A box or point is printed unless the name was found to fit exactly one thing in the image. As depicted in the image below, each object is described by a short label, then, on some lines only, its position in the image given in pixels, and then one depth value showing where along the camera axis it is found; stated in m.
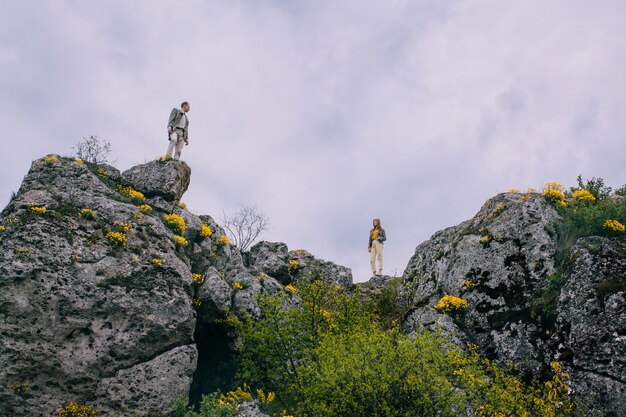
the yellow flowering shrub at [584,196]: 21.83
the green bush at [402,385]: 12.51
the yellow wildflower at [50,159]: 22.68
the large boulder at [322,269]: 31.59
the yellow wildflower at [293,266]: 31.54
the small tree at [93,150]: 34.52
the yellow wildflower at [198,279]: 21.80
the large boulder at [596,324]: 13.38
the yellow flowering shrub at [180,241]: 22.11
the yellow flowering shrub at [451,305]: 19.33
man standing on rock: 26.46
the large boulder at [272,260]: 29.69
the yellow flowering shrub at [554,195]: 22.03
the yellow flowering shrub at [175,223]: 23.25
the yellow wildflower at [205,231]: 24.62
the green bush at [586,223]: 18.70
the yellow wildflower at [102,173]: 24.60
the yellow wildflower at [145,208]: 23.02
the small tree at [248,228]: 47.25
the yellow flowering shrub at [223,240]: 26.06
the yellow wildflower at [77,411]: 15.67
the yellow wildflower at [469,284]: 20.00
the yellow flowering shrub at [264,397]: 18.58
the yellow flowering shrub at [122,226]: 20.17
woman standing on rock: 30.20
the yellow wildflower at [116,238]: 19.42
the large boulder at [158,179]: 25.31
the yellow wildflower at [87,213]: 19.97
